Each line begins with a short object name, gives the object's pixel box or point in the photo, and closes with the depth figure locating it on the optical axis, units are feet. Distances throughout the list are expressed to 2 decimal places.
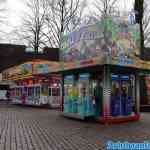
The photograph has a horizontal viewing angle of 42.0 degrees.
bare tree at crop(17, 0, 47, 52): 80.29
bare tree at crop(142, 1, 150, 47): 66.75
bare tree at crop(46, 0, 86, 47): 75.24
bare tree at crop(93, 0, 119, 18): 66.03
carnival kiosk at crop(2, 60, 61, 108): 50.65
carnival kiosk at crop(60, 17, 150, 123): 28.03
